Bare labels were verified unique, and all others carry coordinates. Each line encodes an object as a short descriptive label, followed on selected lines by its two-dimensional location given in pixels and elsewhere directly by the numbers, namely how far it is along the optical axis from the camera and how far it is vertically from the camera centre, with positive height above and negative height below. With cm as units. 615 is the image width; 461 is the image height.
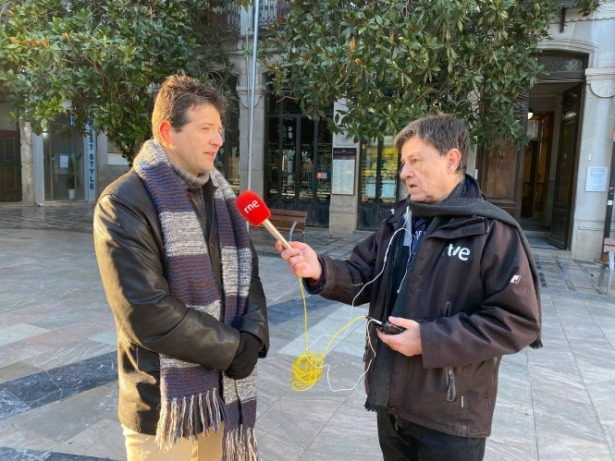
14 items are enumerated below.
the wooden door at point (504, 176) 1077 +7
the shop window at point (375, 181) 1239 -16
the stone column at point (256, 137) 1303 +96
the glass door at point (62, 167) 1836 -13
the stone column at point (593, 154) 949 +59
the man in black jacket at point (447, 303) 154 -44
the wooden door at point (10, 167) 1725 -19
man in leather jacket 158 -46
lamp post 727 +162
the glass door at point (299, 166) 1307 +16
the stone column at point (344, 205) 1236 -87
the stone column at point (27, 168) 1750 -22
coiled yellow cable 205 -88
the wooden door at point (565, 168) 1031 +32
